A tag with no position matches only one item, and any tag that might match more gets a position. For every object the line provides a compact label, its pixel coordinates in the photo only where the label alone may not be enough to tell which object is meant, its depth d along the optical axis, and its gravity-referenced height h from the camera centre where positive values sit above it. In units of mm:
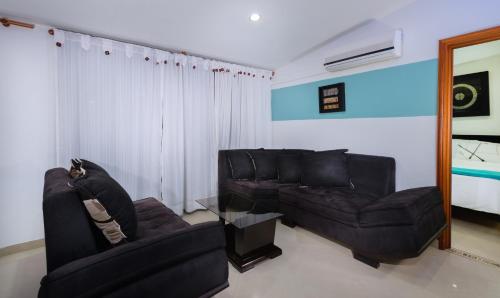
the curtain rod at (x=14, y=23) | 2164 +1130
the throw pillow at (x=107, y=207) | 1280 -339
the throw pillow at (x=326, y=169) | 2928 -295
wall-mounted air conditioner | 2605 +1067
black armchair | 1124 -589
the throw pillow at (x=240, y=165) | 3459 -285
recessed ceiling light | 2564 +1387
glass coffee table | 2107 -811
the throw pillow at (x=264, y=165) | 3520 -288
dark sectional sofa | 1945 -553
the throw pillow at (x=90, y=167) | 1947 -176
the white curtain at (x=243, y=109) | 3719 +592
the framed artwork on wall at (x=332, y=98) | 3234 +655
